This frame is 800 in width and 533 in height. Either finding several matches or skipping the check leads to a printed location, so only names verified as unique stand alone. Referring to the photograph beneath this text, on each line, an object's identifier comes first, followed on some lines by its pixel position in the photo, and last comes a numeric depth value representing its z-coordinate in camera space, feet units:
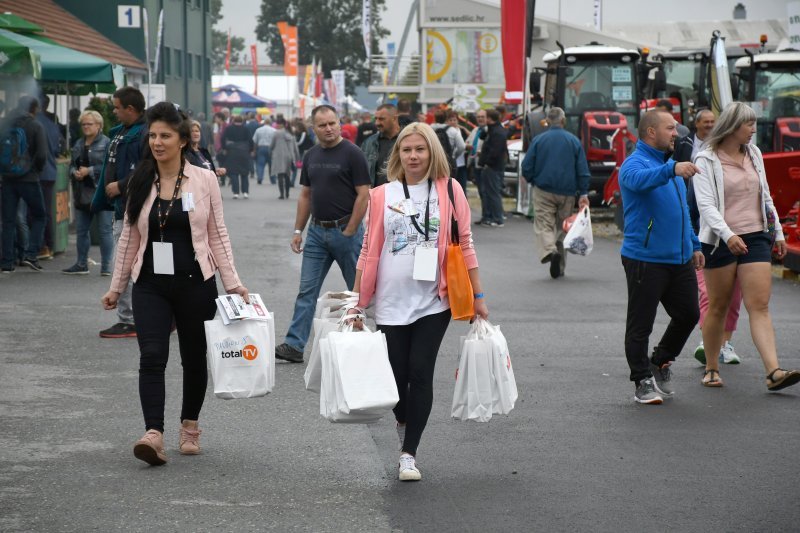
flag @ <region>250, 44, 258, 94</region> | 249.10
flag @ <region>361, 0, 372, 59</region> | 183.01
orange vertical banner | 206.69
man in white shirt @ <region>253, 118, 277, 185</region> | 124.77
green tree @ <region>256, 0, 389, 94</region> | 348.18
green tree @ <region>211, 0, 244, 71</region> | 523.83
